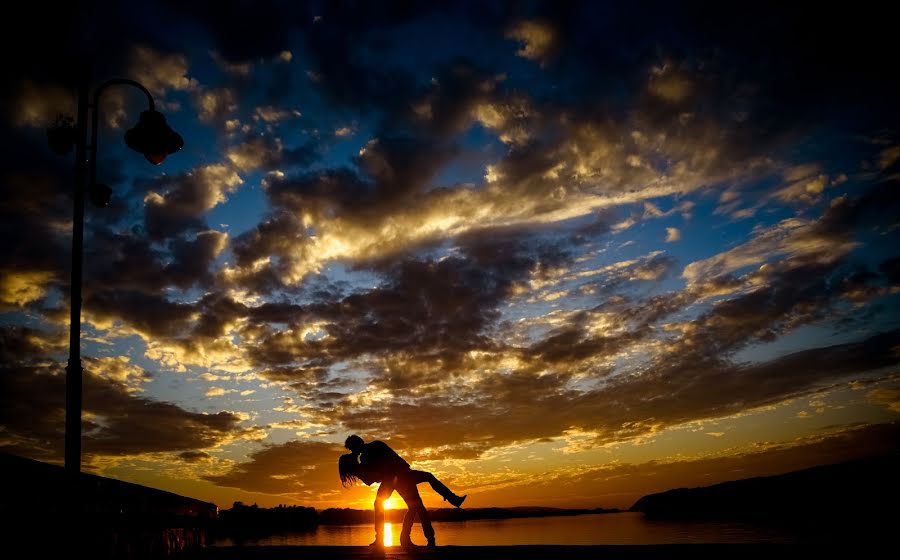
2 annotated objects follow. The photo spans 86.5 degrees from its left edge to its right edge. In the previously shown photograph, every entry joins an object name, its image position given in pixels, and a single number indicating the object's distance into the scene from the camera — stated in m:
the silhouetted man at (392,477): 9.72
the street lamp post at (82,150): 6.13
